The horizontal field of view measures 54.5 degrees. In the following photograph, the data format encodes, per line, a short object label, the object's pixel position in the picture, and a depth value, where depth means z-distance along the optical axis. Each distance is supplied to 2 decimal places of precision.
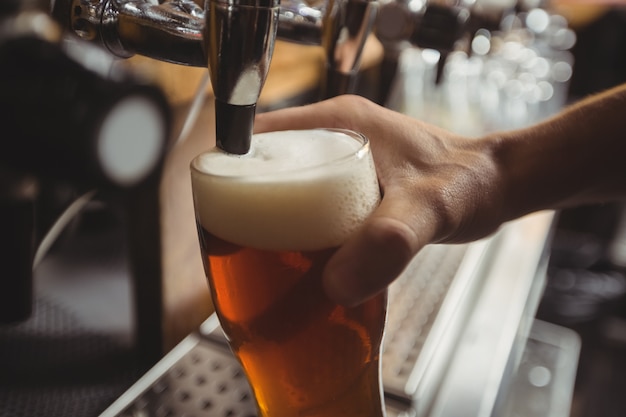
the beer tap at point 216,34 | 0.42
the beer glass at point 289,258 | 0.47
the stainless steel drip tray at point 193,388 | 0.71
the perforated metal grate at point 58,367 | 0.70
